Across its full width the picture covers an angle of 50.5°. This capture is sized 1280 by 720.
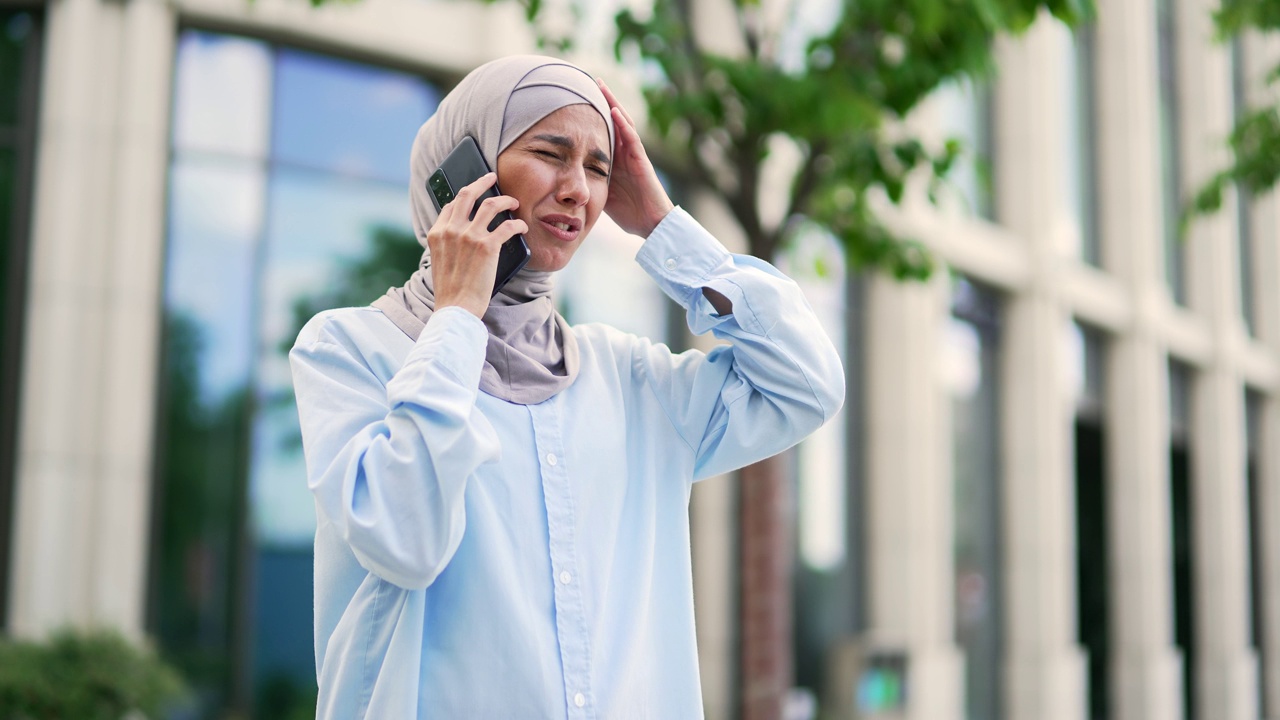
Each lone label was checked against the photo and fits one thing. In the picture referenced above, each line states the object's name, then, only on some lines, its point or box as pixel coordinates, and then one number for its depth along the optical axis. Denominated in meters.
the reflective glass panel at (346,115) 10.20
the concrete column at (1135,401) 18.75
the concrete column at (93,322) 8.77
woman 1.78
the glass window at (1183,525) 22.41
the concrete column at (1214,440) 22.02
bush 7.79
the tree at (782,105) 5.94
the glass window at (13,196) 9.04
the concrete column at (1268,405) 24.80
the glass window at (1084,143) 19.08
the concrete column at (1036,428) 15.76
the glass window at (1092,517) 18.95
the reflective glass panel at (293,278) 9.84
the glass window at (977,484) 15.66
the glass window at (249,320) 9.53
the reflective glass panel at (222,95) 9.78
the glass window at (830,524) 13.31
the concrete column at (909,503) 13.62
